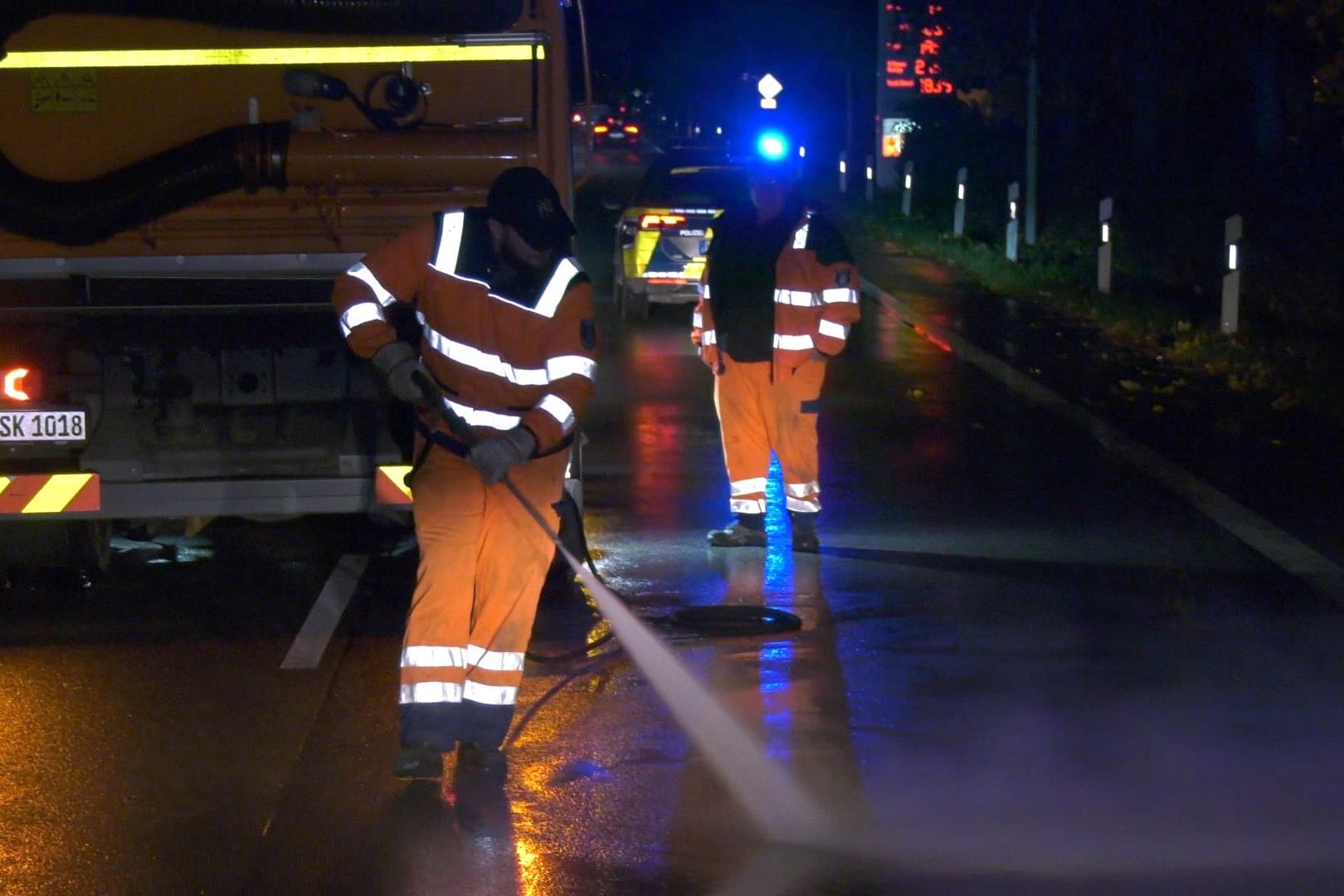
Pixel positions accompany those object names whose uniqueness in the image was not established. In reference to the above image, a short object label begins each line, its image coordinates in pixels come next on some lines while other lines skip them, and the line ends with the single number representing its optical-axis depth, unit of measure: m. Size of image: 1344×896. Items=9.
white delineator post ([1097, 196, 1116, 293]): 21.10
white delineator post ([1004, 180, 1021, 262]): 25.47
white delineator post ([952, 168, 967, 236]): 29.41
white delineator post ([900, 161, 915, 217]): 33.88
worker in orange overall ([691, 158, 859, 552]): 9.04
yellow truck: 7.67
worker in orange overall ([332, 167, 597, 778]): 5.65
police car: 18.70
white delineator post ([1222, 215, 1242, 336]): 16.88
